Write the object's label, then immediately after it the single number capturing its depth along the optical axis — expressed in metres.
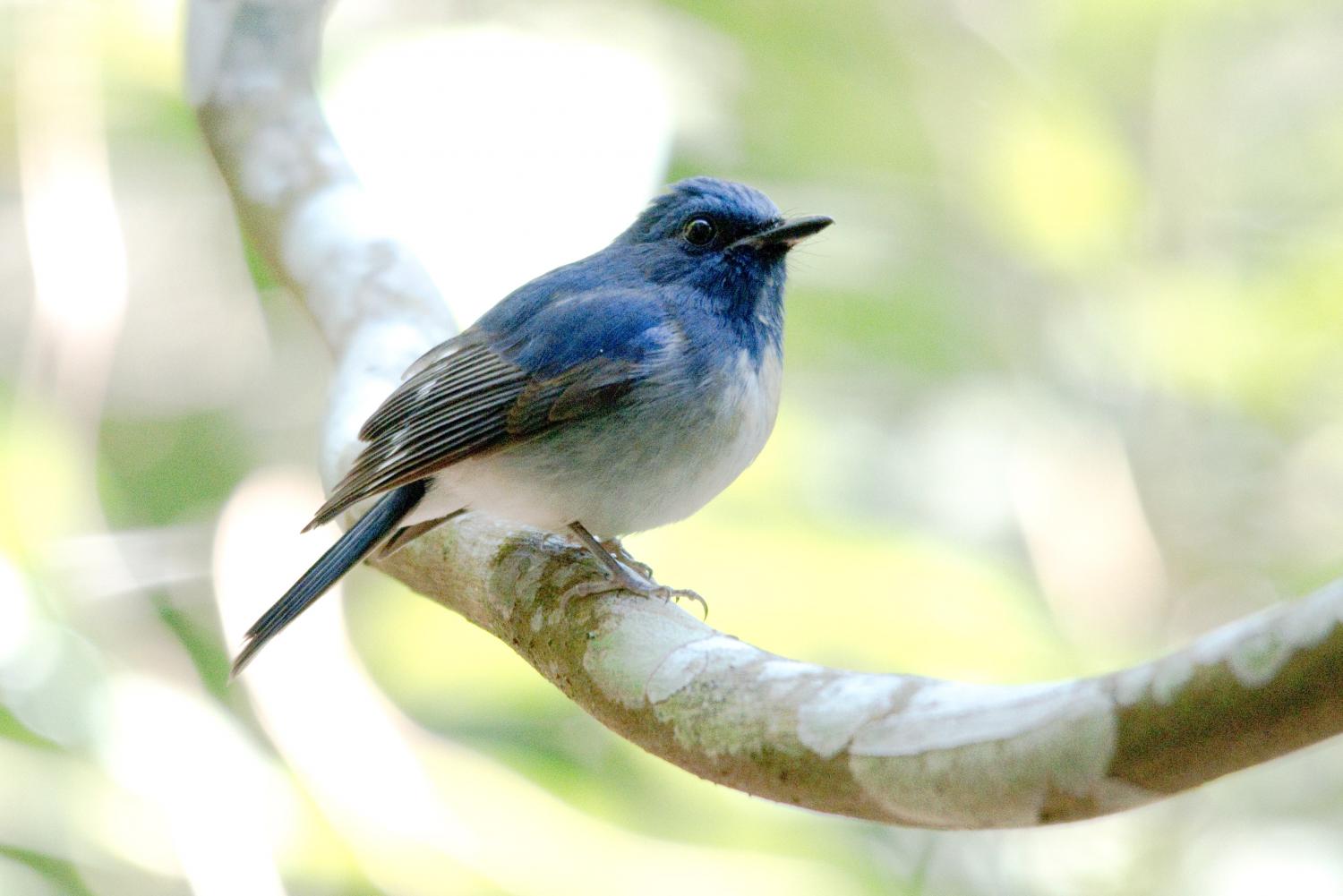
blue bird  3.76
